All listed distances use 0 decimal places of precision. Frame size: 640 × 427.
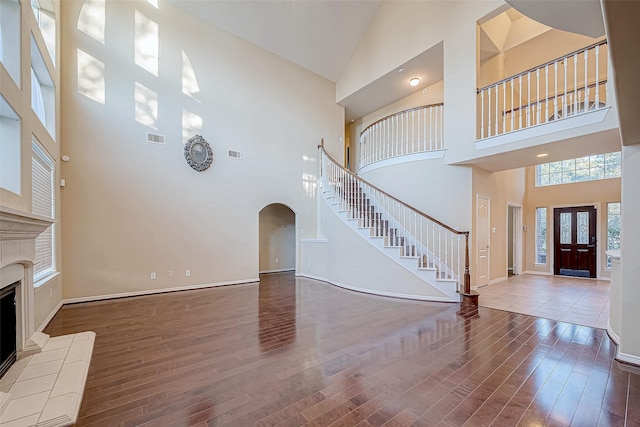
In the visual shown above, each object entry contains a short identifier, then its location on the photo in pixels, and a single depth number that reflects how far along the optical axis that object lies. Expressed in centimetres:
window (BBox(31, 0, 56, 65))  415
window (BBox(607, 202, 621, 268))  709
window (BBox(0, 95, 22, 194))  262
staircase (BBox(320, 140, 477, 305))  504
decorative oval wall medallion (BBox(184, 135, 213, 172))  590
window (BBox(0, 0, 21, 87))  266
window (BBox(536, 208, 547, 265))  823
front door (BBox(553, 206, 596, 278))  747
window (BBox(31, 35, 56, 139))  373
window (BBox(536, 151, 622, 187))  724
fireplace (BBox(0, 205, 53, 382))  231
